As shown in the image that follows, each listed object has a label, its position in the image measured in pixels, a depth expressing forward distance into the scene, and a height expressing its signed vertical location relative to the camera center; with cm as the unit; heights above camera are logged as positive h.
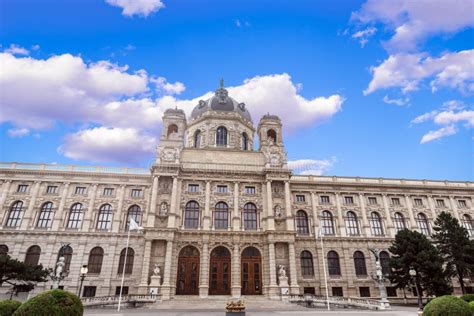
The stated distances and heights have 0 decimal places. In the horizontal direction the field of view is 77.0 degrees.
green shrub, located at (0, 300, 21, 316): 1277 -105
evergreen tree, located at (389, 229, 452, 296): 3061 +160
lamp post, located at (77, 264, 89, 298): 2494 +88
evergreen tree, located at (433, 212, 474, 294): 3312 +350
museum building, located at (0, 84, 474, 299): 3528 +758
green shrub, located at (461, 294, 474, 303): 2125 -116
